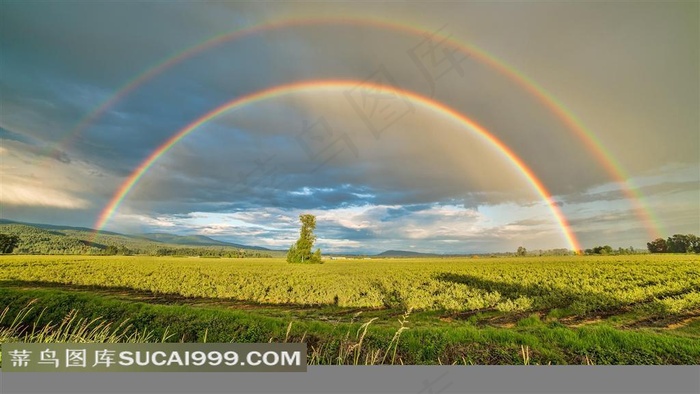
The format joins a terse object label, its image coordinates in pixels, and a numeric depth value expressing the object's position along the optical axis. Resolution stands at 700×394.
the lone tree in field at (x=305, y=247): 43.03
